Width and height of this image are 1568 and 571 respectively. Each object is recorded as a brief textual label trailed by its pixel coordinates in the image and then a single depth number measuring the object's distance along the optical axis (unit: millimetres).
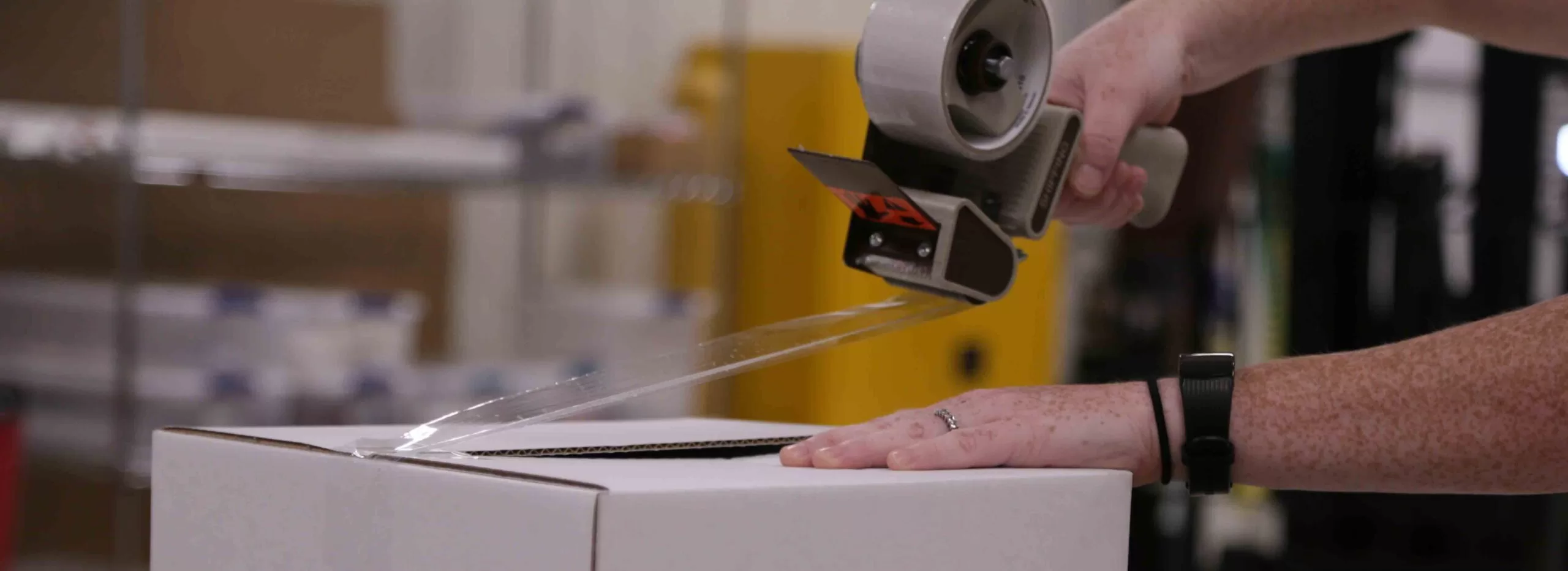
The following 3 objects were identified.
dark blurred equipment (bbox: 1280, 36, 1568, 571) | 3112
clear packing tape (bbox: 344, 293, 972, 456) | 1356
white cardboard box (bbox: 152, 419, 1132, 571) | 1192
